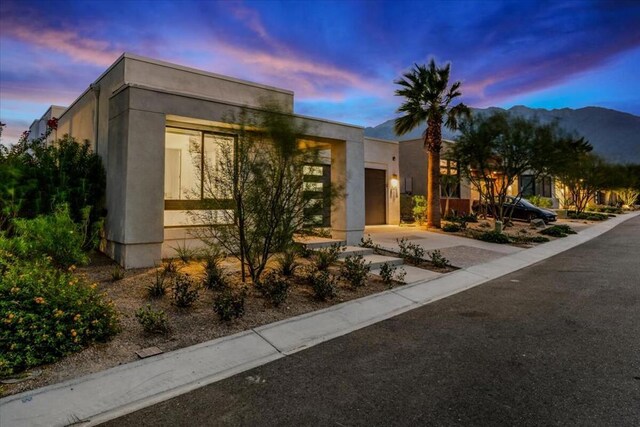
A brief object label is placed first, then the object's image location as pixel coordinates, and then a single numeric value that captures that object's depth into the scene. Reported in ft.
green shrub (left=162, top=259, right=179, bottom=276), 22.15
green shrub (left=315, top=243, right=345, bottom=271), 25.86
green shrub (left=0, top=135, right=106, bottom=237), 22.31
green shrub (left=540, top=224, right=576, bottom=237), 53.21
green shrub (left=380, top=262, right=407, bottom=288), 23.84
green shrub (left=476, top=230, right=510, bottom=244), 45.34
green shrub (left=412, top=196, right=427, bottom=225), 63.72
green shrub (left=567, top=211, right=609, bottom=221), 85.71
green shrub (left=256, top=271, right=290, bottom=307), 18.33
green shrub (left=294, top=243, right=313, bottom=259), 28.57
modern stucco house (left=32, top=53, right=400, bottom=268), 23.04
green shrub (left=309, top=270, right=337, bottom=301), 19.84
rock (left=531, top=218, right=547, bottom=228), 63.17
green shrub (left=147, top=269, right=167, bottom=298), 18.21
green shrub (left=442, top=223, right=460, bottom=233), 53.47
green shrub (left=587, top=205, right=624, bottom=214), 112.57
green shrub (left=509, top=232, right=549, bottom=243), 47.03
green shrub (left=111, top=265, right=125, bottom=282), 20.40
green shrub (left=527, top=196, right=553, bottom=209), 91.30
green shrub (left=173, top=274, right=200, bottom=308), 16.71
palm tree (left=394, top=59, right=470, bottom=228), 54.49
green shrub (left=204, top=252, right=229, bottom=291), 19.94
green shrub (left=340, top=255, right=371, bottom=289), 22.67
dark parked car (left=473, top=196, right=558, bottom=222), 70.49
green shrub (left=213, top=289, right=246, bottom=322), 15.75
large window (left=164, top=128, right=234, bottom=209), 20.58
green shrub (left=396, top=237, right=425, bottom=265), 30.98
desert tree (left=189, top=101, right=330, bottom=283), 19.93
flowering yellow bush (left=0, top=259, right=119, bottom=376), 11.32
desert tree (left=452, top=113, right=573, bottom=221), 49.24
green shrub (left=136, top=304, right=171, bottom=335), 14.10
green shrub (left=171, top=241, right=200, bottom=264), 24.83
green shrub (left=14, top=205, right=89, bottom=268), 18.15
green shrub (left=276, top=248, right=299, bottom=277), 23.23
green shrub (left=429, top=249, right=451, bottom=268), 29.86
